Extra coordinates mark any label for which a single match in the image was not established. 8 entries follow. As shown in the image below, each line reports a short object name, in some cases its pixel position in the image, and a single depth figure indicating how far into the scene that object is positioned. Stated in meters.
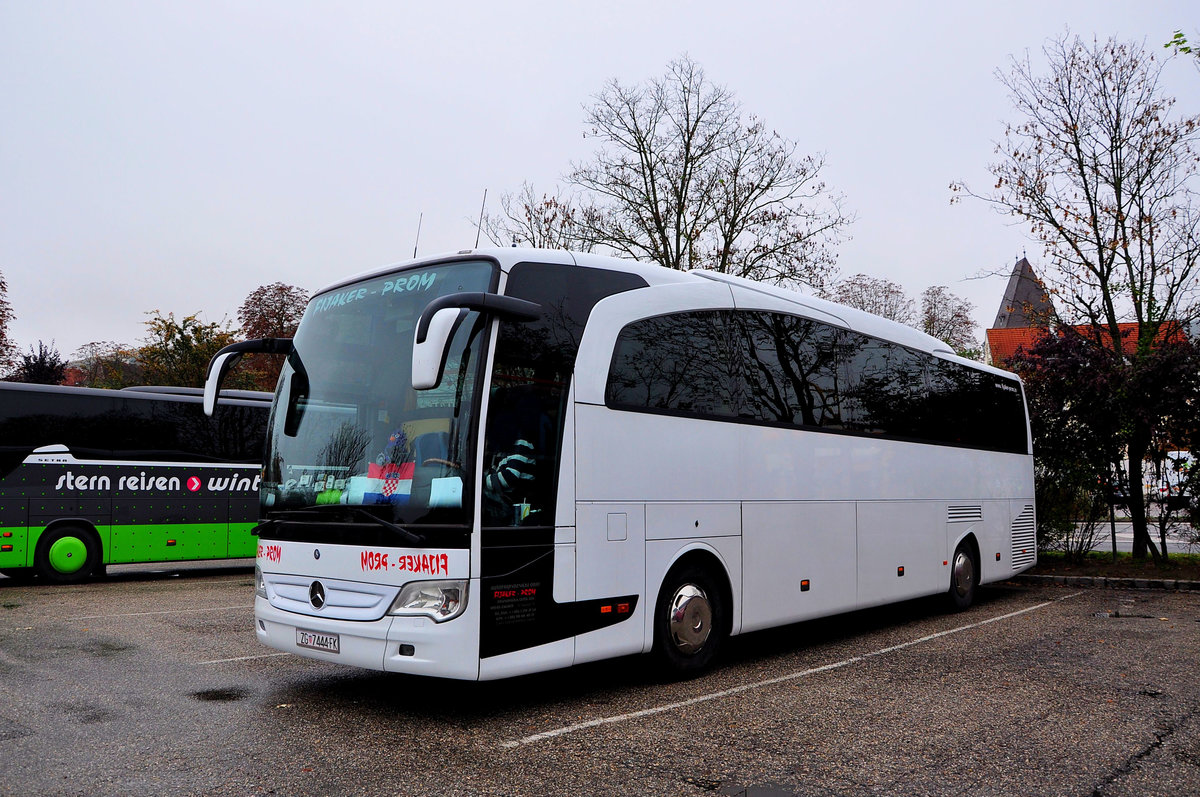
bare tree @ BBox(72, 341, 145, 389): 40.59
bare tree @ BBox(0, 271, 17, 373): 36.09
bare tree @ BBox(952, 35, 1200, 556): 17.36
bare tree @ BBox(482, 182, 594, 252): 27.16
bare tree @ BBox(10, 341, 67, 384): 34.69
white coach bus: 6.28
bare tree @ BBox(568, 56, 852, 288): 26.34
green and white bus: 15.48
